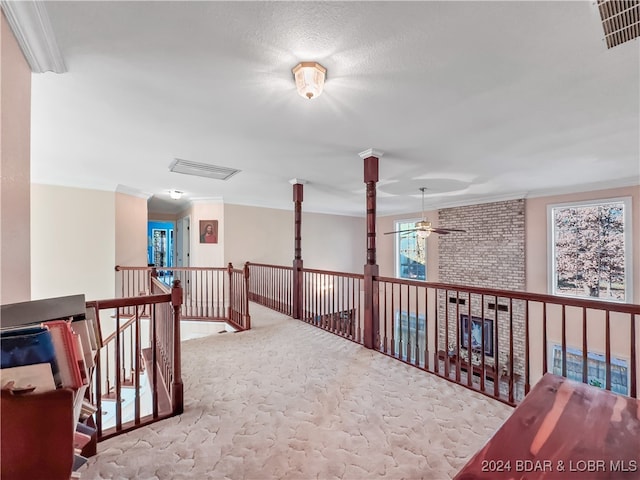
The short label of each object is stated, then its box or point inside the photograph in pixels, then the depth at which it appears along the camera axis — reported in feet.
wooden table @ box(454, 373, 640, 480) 2.40
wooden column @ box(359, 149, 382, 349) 11.39
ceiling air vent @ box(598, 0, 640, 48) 4.46
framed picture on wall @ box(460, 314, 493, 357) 21.57
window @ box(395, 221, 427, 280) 27.61
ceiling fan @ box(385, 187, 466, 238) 17.20
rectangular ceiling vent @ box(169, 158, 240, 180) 13.14
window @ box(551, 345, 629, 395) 16.63
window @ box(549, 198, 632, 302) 16.37
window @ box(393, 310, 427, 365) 26.68
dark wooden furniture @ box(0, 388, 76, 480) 2.15
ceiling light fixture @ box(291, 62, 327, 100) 5.82
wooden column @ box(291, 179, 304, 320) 16.10
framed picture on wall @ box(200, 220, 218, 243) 22.25
